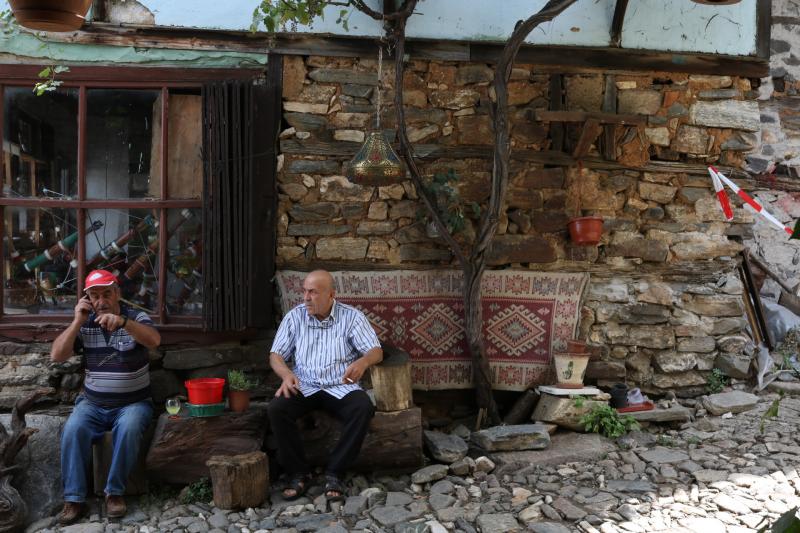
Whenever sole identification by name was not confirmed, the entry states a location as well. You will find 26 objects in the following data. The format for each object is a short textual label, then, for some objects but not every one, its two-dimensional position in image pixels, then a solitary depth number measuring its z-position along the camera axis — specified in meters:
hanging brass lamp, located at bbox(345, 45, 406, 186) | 4.23
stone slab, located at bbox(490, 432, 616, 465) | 4.30
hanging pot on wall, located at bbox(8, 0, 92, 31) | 3.53
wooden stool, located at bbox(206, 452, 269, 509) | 3.75
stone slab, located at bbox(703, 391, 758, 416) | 5.00
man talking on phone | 3.84
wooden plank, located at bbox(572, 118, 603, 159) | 4.84
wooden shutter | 4.57
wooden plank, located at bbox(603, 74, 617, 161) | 5.04
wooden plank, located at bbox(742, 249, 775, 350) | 5.89
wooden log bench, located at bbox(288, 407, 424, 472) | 4.14
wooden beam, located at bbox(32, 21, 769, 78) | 4.63
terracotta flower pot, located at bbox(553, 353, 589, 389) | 4.82
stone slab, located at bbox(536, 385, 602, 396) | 4.76
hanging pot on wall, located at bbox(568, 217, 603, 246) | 4.95
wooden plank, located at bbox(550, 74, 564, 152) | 5.06
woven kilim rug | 4.94
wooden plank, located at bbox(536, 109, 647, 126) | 4.77
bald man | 3.99
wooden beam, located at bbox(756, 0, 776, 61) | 5.18
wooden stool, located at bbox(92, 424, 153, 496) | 3.96
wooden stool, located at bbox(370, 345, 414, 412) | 4.19
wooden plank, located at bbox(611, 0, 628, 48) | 4.87
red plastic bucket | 4.10
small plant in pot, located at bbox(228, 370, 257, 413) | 4.21
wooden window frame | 4.57
